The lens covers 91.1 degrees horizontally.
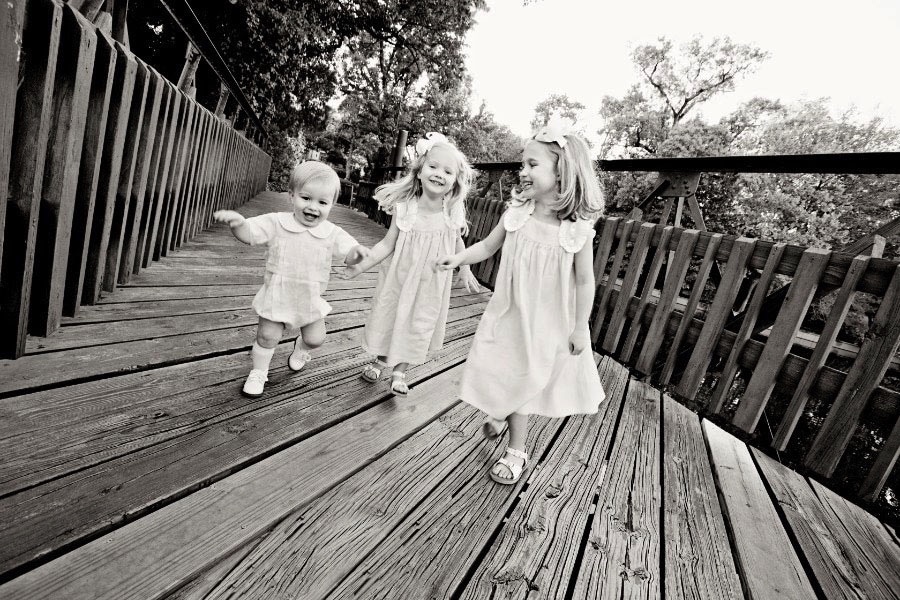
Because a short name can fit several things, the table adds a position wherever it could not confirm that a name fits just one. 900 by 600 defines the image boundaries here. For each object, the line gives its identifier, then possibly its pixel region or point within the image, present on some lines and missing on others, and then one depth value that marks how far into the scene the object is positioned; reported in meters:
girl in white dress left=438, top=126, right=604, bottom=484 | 1.81
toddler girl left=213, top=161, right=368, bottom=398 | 1.96
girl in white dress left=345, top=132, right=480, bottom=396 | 2.26
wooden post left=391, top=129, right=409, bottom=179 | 10.88
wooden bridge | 1.21
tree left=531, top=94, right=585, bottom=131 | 42.28
